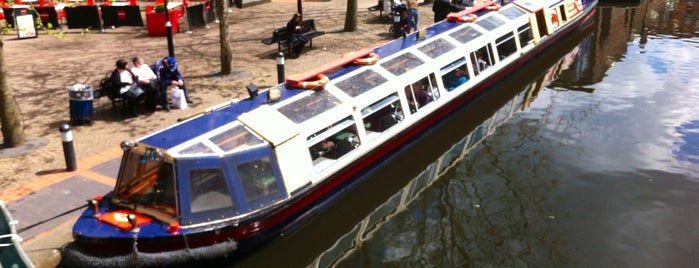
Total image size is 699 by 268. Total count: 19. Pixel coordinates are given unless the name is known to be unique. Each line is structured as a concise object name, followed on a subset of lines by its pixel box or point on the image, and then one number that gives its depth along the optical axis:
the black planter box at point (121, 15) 25.06
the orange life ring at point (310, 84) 10.67
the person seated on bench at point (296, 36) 18.97
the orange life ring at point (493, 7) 18.12
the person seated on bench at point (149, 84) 13.55
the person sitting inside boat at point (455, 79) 14.12
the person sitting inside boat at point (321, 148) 10.03
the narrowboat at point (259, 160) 8.03
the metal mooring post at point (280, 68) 15.03
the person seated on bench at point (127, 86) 13.35
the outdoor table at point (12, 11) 22.91
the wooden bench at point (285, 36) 19.08
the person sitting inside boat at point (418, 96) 12.42
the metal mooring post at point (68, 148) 10.21
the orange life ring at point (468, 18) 16.52
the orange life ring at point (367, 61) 12.15
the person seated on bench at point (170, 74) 14.04
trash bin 12.66
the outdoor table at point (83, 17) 24.67
